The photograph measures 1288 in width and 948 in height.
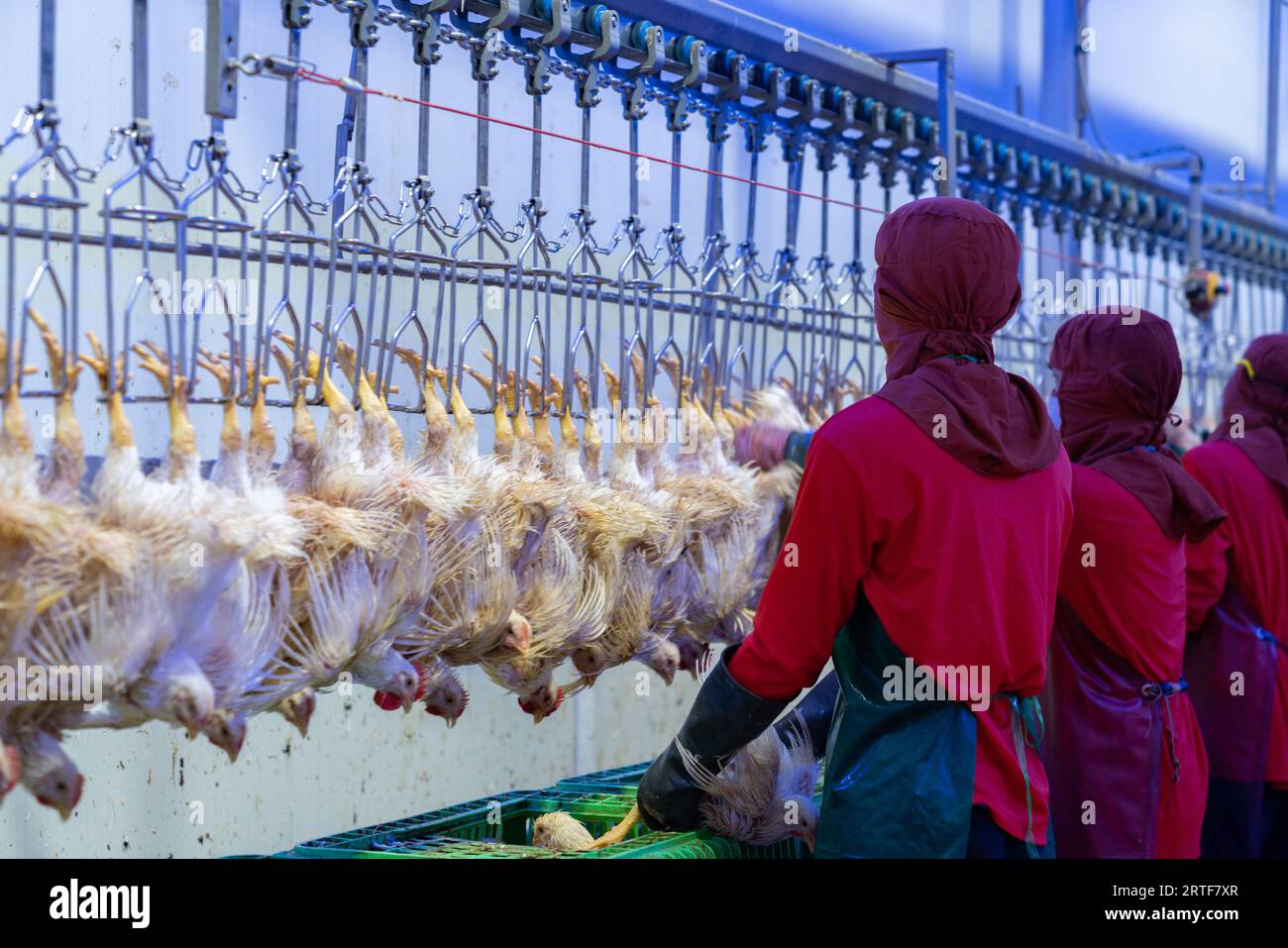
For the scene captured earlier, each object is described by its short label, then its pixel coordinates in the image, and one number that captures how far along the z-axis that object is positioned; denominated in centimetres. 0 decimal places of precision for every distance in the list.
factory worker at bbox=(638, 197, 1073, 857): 229
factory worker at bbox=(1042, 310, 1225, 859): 304
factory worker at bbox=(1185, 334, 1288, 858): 360
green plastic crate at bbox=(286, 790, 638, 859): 270
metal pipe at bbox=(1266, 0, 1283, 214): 667
